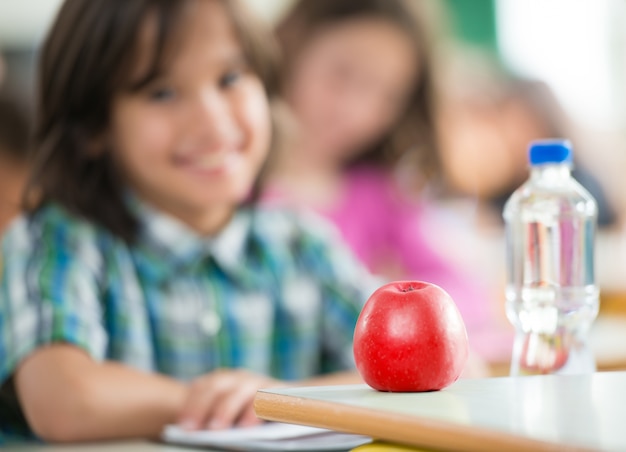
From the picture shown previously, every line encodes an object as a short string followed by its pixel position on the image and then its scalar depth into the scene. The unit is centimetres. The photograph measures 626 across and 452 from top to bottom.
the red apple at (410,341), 108
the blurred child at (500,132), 409
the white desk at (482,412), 94
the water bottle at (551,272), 130
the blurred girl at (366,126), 238
